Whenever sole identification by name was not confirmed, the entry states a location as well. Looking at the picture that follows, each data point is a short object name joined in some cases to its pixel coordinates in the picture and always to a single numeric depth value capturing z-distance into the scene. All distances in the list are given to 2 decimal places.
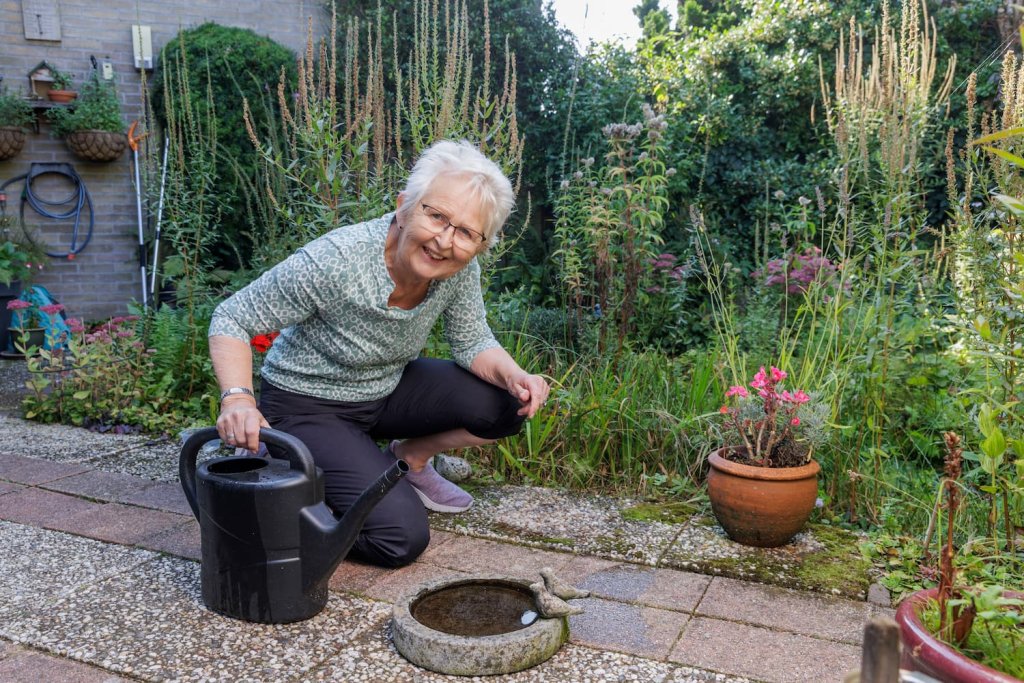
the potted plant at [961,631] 1.23
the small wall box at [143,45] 6.61
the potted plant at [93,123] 6.53
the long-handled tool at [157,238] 4.60
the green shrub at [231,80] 6.45
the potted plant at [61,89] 6.51
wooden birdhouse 6.50
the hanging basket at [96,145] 6.59
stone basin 1.76
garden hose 6.64
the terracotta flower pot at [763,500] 2.40
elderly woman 2.23
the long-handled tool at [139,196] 6.15
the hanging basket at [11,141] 6.30
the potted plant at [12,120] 6.29
